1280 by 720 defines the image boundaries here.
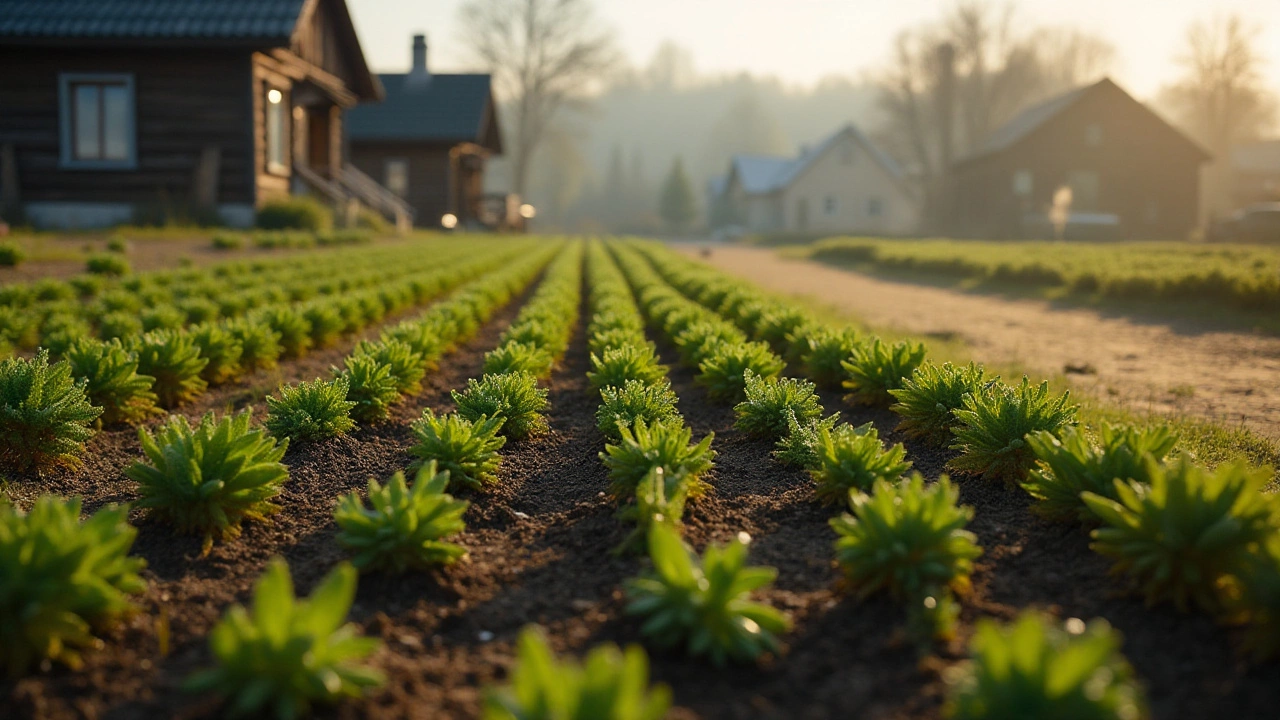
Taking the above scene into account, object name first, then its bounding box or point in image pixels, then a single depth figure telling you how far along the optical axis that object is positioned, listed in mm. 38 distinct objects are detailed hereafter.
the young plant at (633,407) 4637
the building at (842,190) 59406
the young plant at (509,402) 4809
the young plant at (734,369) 5871
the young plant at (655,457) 3684
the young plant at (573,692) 1819
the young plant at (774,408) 4832
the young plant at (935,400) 4766
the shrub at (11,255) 10253
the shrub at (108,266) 10443
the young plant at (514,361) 5897
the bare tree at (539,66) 56125
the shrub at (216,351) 6141
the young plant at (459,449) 3945
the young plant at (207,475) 3412
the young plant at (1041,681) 1910
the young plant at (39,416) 4105
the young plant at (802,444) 4199
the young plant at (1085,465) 3334
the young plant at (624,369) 5699
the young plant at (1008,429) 4039
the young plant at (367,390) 5219
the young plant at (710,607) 2484
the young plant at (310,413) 4625
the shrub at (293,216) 18172
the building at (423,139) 32719
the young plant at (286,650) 2146
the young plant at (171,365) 5477
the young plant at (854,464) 3686
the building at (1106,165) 42906
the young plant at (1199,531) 2643
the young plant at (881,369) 5605
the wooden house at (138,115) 17609
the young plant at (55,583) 2365
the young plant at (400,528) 3062
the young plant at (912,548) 2771
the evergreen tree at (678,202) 75125
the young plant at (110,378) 4934
